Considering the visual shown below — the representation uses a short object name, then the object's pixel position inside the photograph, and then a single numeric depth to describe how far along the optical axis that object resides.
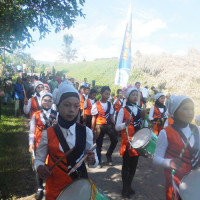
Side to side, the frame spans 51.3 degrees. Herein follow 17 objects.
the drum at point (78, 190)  1.77
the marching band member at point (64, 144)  2.14
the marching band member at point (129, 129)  3.94
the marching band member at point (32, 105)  4.98
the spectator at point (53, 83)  12.83
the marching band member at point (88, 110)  7.30
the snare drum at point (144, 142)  3.41
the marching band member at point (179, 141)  2.22
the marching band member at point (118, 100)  9.00
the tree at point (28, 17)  4.49
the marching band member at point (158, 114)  5.75
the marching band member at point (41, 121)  3.78
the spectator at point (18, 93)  9.95
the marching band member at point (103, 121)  5.46
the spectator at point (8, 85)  12.05
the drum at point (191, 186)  1.87
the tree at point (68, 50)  97.19
